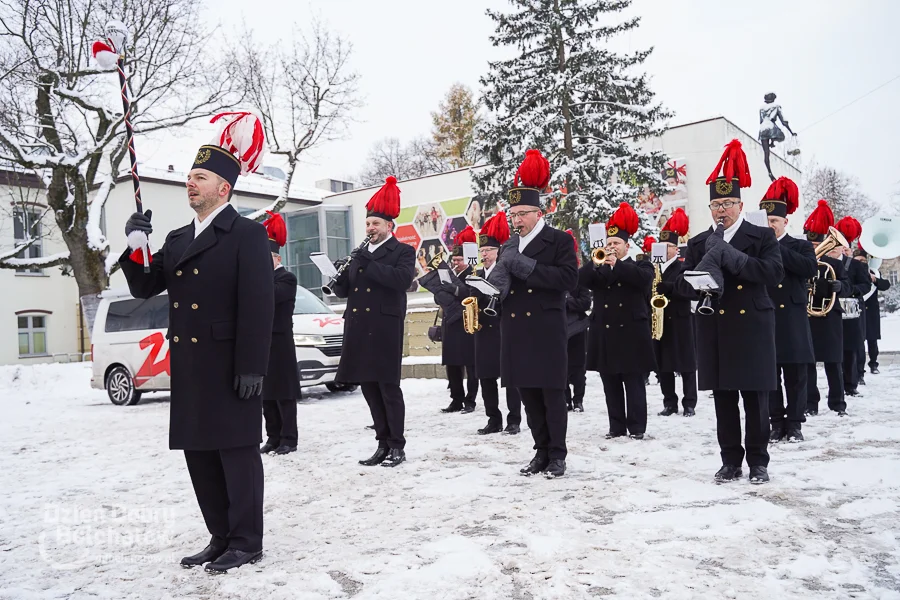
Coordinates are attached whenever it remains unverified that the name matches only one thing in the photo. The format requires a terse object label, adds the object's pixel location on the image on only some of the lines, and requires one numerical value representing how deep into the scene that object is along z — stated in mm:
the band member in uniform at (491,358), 8539
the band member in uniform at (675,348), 9406
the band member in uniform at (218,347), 4016
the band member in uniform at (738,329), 5461
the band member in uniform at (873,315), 11664
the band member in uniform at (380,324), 6680
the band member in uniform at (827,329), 8547
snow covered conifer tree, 19984
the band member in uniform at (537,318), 5945
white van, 12750
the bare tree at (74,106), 20922
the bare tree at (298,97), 27156
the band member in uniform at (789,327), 7035
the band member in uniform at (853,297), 9961
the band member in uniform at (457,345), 9992
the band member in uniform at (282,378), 7547
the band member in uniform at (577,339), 9406
